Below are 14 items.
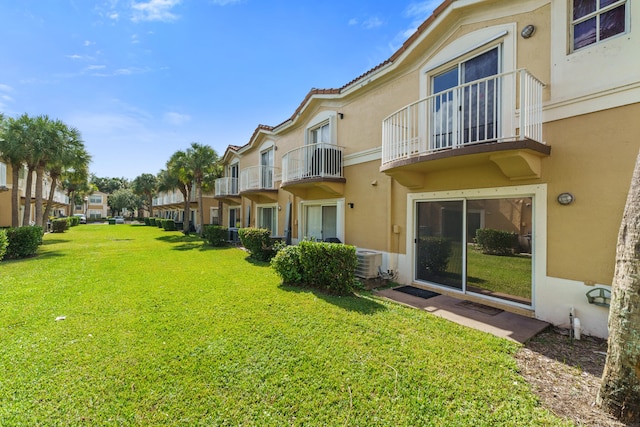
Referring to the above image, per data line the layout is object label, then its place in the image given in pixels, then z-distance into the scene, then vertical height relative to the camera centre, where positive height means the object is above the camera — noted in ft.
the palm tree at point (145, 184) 167.22 +20.05
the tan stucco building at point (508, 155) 16.30 +4.82
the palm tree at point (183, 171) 76.84 +13.39
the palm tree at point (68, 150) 56.85 +14.74
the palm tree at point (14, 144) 51.26 +13.70
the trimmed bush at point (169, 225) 108.06 -3.81
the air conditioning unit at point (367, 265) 27.45 -4.90
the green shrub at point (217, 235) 58.95 -4.22
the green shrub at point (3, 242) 36.92 -4.12
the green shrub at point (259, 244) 41.24 -4.28
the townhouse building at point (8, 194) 58.08 +5.36
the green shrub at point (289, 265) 26.05 -4.77
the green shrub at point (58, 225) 90.16 -3.81
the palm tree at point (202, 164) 76.74 +15.40
